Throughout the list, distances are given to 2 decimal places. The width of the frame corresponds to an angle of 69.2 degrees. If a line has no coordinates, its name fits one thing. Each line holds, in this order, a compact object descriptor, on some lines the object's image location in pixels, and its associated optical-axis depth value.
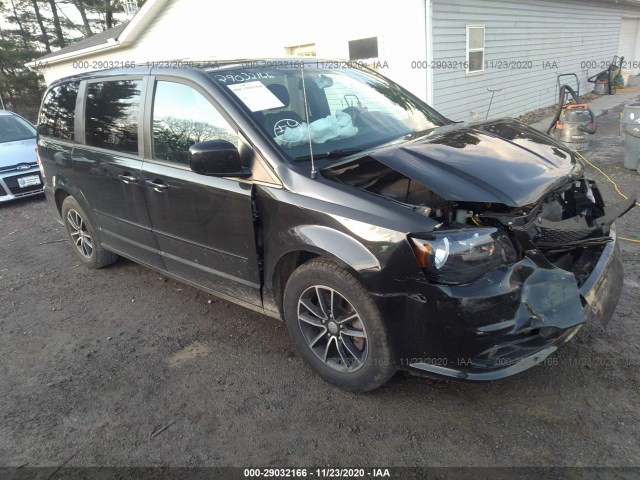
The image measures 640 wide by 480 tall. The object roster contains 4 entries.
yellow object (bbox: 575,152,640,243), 4.45
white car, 7.94
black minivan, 2.22
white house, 9.34
